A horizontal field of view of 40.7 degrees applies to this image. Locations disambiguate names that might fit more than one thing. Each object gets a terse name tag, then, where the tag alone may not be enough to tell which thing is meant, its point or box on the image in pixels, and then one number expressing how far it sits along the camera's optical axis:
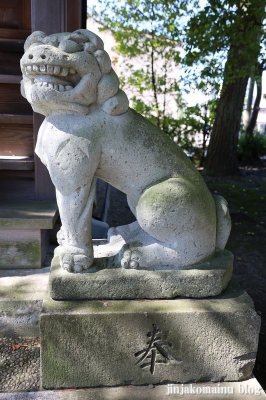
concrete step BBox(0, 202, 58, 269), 2.64
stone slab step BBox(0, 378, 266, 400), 1.73
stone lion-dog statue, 1.62
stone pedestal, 1.75
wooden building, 2.66
